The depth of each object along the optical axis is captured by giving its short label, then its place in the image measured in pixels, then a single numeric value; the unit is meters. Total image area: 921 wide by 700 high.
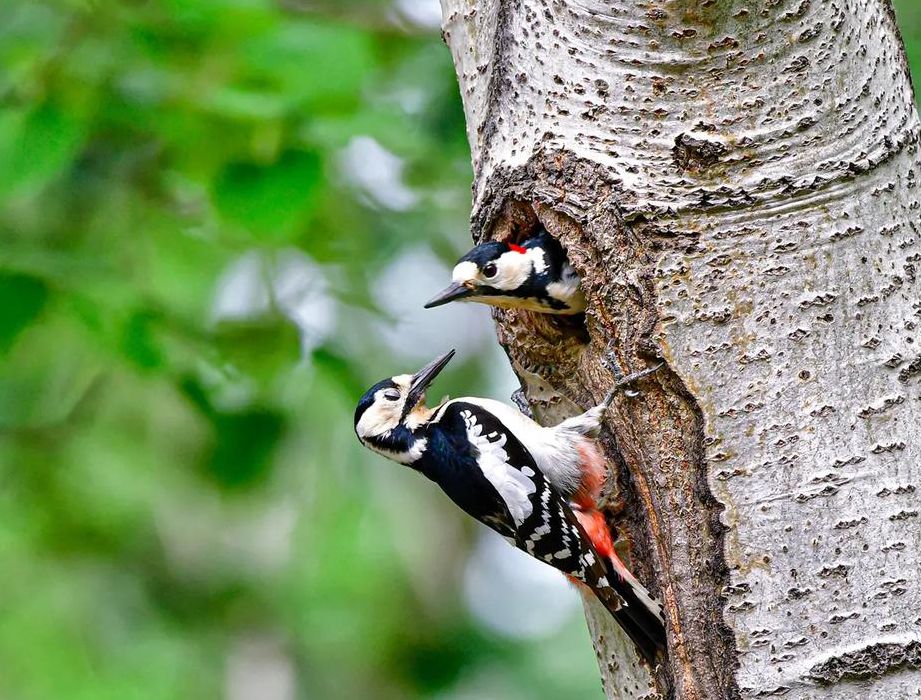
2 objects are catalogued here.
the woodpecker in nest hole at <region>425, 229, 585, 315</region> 6.44
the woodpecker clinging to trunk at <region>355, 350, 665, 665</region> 5.97
